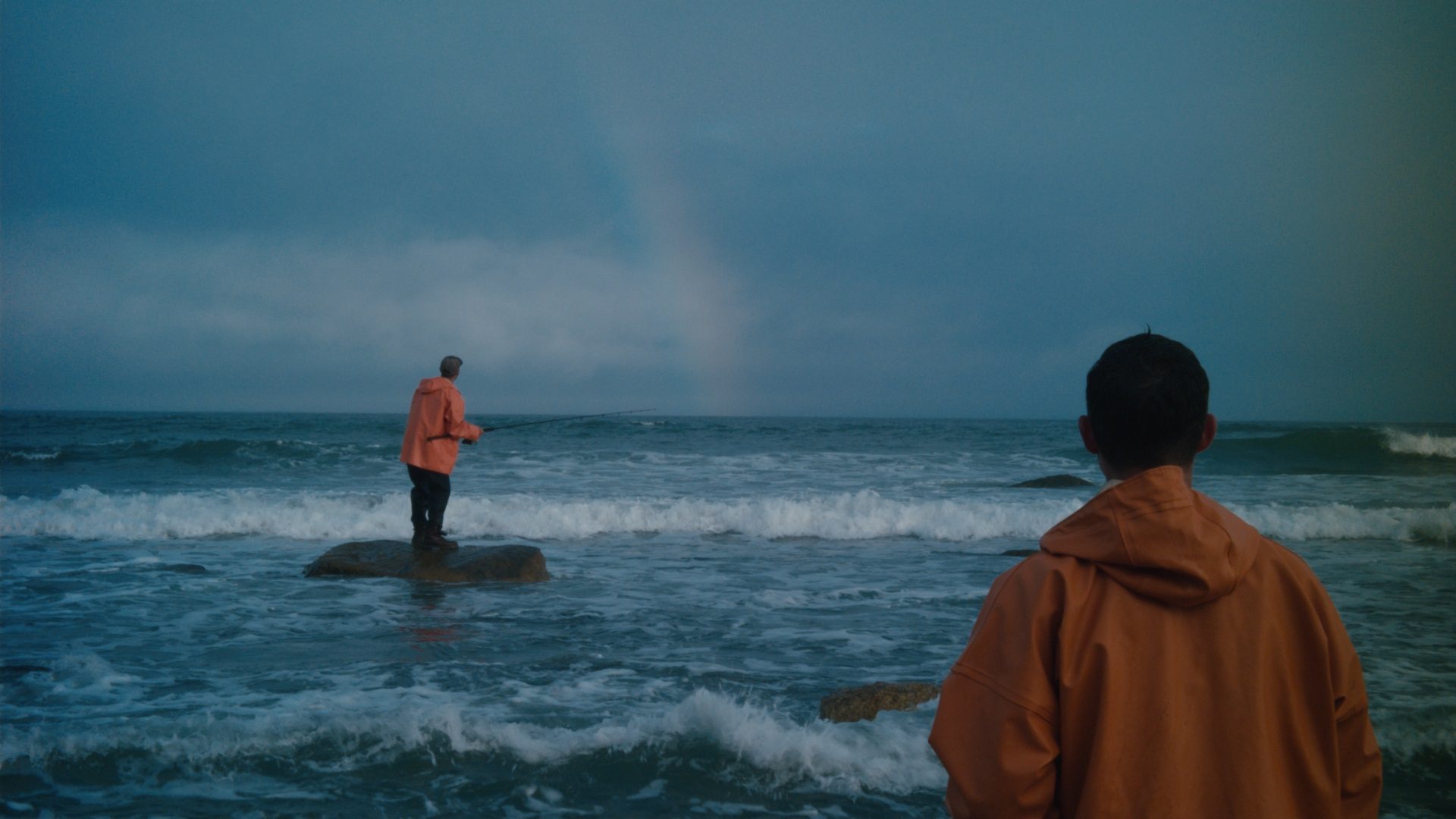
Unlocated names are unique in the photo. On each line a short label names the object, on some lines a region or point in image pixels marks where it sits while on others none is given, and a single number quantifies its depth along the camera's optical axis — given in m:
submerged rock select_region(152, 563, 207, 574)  9.98
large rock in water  9.42
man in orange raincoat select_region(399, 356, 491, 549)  9.35
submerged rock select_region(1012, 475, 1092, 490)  20.31
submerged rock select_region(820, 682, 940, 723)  4.97
